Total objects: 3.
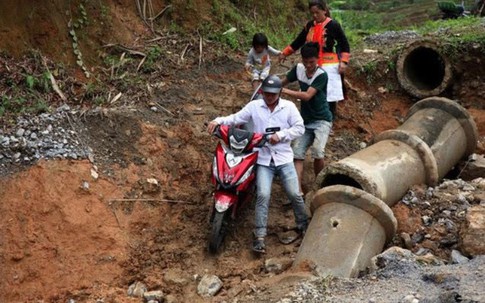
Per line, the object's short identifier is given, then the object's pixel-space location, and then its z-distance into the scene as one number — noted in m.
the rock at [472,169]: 8.04
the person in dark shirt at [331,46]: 7.31
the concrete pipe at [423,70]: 9.69
